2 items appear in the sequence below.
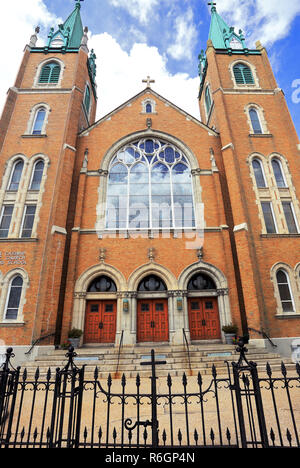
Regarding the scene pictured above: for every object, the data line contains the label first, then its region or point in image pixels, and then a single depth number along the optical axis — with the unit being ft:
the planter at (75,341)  40.66
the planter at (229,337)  41.50
